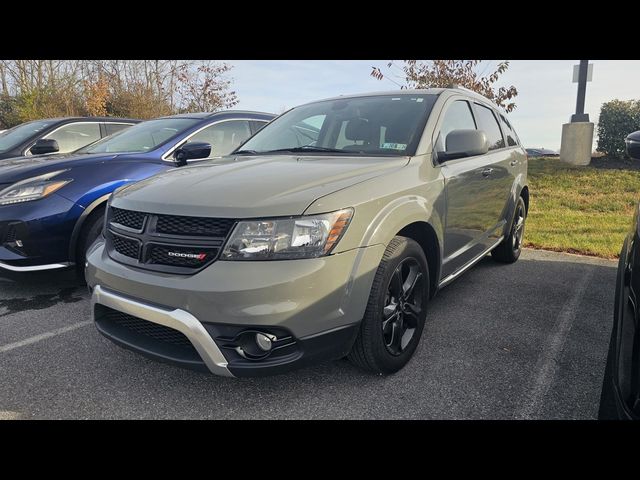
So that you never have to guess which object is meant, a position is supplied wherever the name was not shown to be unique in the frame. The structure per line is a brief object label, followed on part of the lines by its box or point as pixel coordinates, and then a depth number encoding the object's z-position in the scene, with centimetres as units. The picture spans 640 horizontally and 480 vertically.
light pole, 1046
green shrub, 1069
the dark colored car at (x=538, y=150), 2523
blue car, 372
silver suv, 212
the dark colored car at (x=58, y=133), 601
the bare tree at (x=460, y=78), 952
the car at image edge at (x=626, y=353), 137
